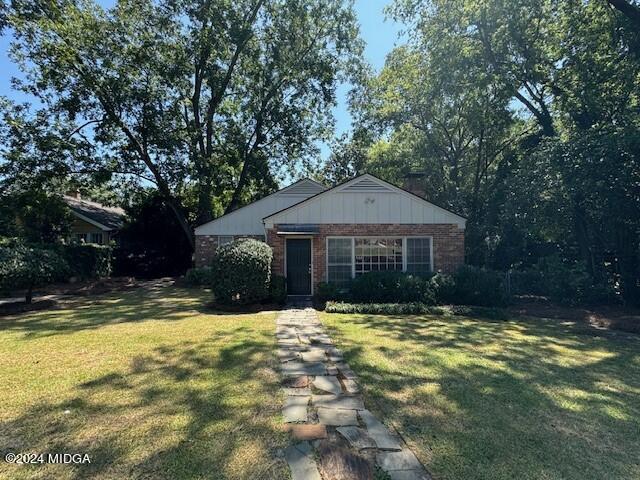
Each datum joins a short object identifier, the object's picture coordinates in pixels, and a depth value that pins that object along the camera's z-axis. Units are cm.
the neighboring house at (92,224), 2378
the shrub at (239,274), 1072
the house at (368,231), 1293
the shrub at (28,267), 1031
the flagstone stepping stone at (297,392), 460
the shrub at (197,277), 1803
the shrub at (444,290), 1167
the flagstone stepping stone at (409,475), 292
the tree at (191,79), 1814
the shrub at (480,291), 1162
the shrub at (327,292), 1192
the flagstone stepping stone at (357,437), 341
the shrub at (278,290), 1171
